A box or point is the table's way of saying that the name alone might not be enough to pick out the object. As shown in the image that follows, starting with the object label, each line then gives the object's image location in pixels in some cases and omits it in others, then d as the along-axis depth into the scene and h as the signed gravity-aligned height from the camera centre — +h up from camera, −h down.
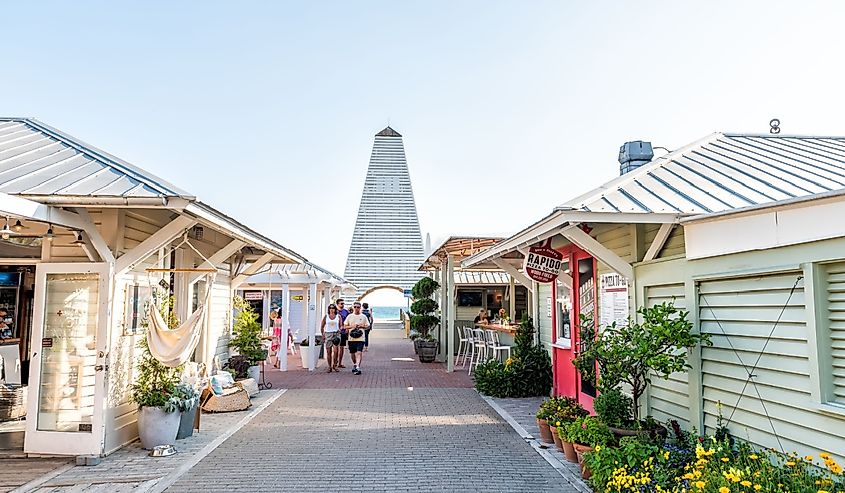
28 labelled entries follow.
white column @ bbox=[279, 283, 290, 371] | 13.03 -0.61
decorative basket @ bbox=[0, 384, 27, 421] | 7.04 -1.30
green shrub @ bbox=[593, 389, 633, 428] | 5.04 -0.95
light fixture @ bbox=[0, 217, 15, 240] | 4.82 +0.59
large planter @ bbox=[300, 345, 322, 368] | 13.37 -1.27
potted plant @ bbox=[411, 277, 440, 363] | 15.75 -0.19
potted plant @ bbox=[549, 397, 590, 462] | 5.41 -1.20
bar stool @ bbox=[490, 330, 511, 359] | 11.49 -0.92
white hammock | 5.70 -0.38
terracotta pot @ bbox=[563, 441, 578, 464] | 5.32 -1.44
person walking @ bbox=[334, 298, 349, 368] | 13.22 -0.83
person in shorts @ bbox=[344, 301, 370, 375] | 12.32 -0.66
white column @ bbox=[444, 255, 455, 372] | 12.55 -0.20
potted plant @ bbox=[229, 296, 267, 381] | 9.96 -0.69
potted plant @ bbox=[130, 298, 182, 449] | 5.71 -1.04
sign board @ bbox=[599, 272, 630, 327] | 6.14 +0.04
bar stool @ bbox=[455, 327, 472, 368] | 14.54 -1.00
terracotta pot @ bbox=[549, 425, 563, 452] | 5.77 -1.42
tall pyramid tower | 39.91 +5.71
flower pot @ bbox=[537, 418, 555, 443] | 6.12 -1.43
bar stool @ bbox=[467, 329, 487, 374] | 12.75 -0.97
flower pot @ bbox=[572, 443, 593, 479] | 4.75 -1.36
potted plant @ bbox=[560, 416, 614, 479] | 4.81 -1.18
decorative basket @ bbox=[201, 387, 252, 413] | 7.95 -1.43
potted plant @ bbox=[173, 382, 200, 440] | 6.03 -1.15
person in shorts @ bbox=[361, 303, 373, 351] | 17.42 -0.33
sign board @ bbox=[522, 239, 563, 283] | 7.46 +0.52
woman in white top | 12.67 -0.65
